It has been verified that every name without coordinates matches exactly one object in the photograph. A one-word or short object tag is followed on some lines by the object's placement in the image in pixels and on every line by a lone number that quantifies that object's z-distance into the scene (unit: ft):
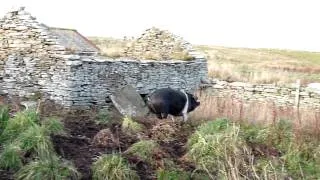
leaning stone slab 42.67
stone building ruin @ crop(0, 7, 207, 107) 42.80
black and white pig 39.11
